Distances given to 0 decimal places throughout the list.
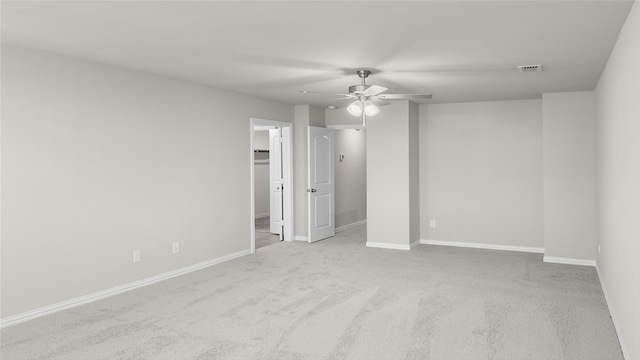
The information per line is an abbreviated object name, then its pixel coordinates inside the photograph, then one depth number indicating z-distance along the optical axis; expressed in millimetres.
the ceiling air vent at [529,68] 4559
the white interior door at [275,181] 8258
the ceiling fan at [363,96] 4687
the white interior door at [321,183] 7730
